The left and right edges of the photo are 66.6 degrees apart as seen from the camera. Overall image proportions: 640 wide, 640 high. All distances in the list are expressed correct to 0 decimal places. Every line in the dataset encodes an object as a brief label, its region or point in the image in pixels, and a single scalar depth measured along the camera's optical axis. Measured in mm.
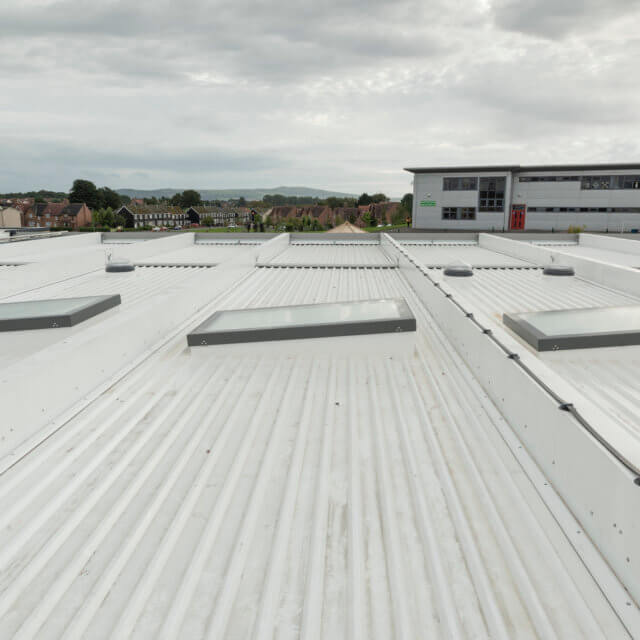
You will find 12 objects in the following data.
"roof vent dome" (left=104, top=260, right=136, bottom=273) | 15062
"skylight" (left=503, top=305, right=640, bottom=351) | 6898
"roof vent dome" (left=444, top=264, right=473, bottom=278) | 14086
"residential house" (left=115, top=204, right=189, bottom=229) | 143250
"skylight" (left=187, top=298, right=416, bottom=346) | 7332
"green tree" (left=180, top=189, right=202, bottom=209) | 180875
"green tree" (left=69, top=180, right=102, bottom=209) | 138125
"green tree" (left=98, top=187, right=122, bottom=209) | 141875
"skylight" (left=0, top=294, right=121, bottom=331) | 7594
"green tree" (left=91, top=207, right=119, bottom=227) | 122875
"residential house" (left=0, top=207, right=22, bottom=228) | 116331
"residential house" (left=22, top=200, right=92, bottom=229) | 122312
